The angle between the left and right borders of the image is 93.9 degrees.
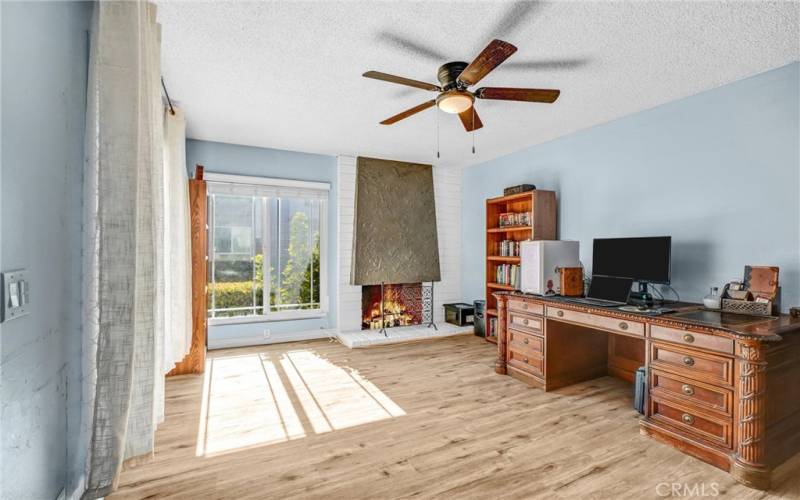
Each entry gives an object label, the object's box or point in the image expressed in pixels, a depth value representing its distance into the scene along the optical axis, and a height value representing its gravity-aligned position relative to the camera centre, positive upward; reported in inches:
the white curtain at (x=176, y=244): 112.6 +0.4
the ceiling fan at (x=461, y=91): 82.7 +37.8
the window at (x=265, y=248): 180.2 -1.0
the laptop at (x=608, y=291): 116.7 -14.5
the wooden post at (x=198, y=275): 143.4 -11.3
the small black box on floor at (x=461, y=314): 212.2 -38.6
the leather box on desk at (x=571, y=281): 134.2 -12.4
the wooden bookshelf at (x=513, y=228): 162.9 +9.7
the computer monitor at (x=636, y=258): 112.9 -3.6
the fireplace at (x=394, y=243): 201.8 +1.8
